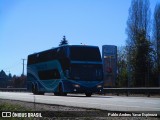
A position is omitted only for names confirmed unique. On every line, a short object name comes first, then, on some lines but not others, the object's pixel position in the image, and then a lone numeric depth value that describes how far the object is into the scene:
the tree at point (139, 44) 60.15
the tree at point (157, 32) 65.80
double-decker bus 33.44
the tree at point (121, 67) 63.59
